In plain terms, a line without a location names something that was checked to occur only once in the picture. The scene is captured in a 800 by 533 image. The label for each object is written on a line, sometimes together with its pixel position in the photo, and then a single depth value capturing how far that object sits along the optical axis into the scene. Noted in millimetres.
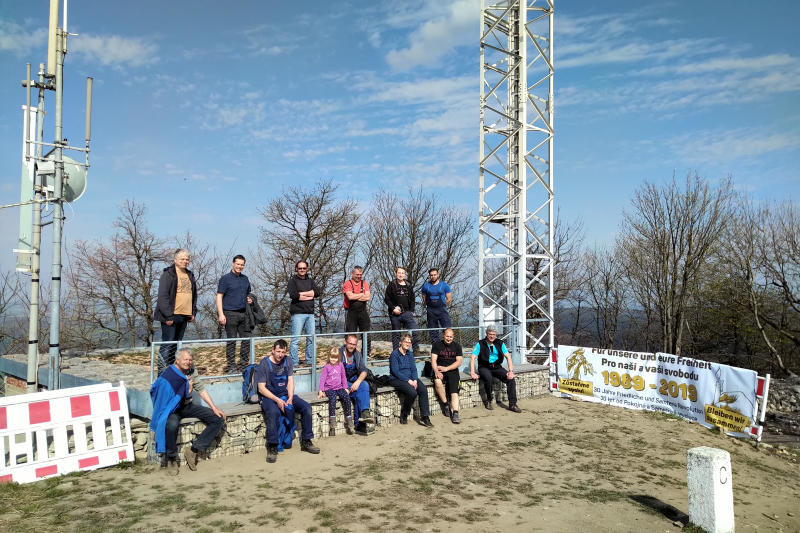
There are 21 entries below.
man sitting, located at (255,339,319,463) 6949
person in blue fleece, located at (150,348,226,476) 6195
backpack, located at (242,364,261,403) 7341
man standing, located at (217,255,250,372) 8234
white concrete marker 4871
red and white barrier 5809
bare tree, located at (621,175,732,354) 21125
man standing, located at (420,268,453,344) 10680
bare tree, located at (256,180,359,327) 21391
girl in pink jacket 7785
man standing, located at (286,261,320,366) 8828
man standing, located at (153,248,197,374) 7398
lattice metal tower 12633
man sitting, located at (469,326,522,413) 10258
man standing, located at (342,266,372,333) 9516
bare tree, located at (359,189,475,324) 23266
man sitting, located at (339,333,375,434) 8023
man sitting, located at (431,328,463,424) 9328
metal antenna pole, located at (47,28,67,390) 7438
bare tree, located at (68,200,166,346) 18547
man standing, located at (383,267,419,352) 10242
